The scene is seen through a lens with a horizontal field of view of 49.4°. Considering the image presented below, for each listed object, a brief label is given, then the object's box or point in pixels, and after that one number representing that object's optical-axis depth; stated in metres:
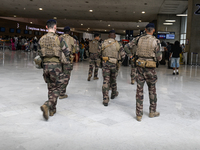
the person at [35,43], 29.28
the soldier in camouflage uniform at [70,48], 5.45
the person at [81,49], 17.91
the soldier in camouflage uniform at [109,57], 4.96
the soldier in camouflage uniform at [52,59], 3.81
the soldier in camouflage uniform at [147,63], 3.97
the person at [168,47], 17.80
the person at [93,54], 8.48
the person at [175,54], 10.38
